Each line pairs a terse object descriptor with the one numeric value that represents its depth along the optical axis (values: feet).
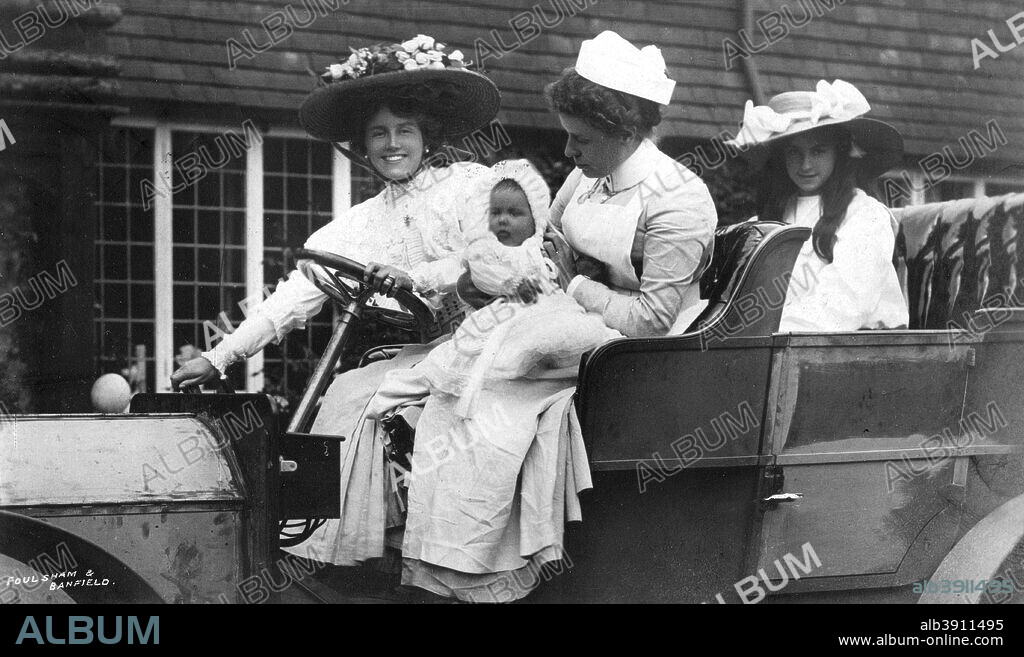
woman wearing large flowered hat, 9.37
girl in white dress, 10.56
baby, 8.16
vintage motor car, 6.92
